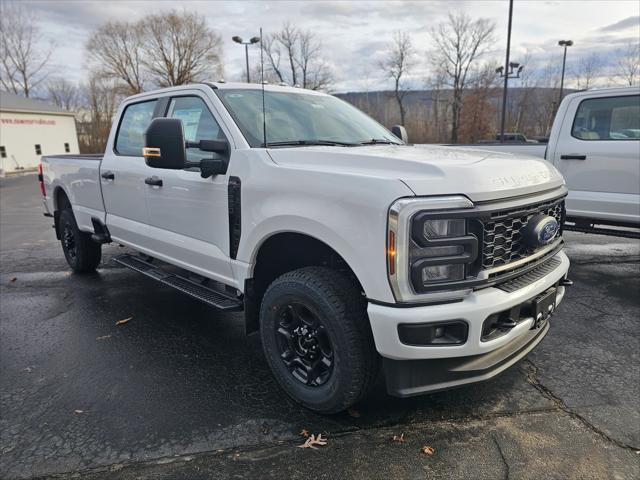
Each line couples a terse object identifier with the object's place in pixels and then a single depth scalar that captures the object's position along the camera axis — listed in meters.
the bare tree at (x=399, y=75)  48.78
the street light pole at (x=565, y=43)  29.92
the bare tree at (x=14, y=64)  50.47
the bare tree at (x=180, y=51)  47.47
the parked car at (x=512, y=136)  16.79
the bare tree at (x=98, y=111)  47.59
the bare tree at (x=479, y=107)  42.19
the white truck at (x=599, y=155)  5.20
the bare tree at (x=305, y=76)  46.74
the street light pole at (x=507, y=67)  20.17
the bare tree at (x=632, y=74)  33.53
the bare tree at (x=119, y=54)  47.28
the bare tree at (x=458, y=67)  43.88
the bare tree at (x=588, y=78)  39.12
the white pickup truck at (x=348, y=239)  2.23
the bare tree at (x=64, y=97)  55.53
